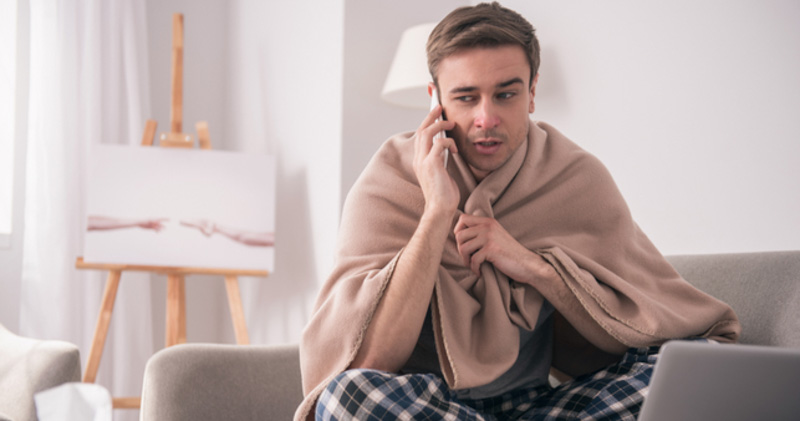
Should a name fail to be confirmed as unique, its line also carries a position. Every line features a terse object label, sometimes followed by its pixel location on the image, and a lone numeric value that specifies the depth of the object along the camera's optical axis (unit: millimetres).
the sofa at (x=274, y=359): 1362
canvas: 2779
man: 1313
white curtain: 3213
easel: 2785
